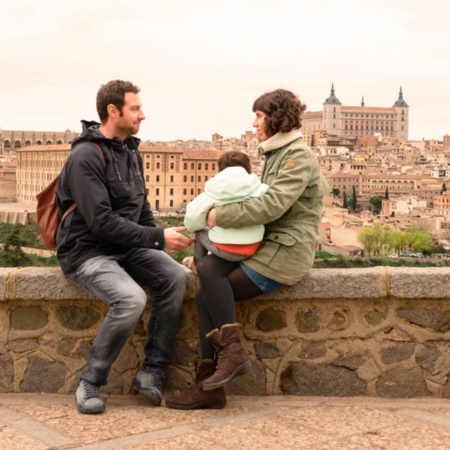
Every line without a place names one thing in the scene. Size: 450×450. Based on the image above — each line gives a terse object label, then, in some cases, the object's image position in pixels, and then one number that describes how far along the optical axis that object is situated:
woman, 3.03
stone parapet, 3.30
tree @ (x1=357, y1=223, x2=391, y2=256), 58.59
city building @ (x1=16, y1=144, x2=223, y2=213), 84.06
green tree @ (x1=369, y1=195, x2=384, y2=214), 89.62
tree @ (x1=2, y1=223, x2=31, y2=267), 38.34
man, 3.01
